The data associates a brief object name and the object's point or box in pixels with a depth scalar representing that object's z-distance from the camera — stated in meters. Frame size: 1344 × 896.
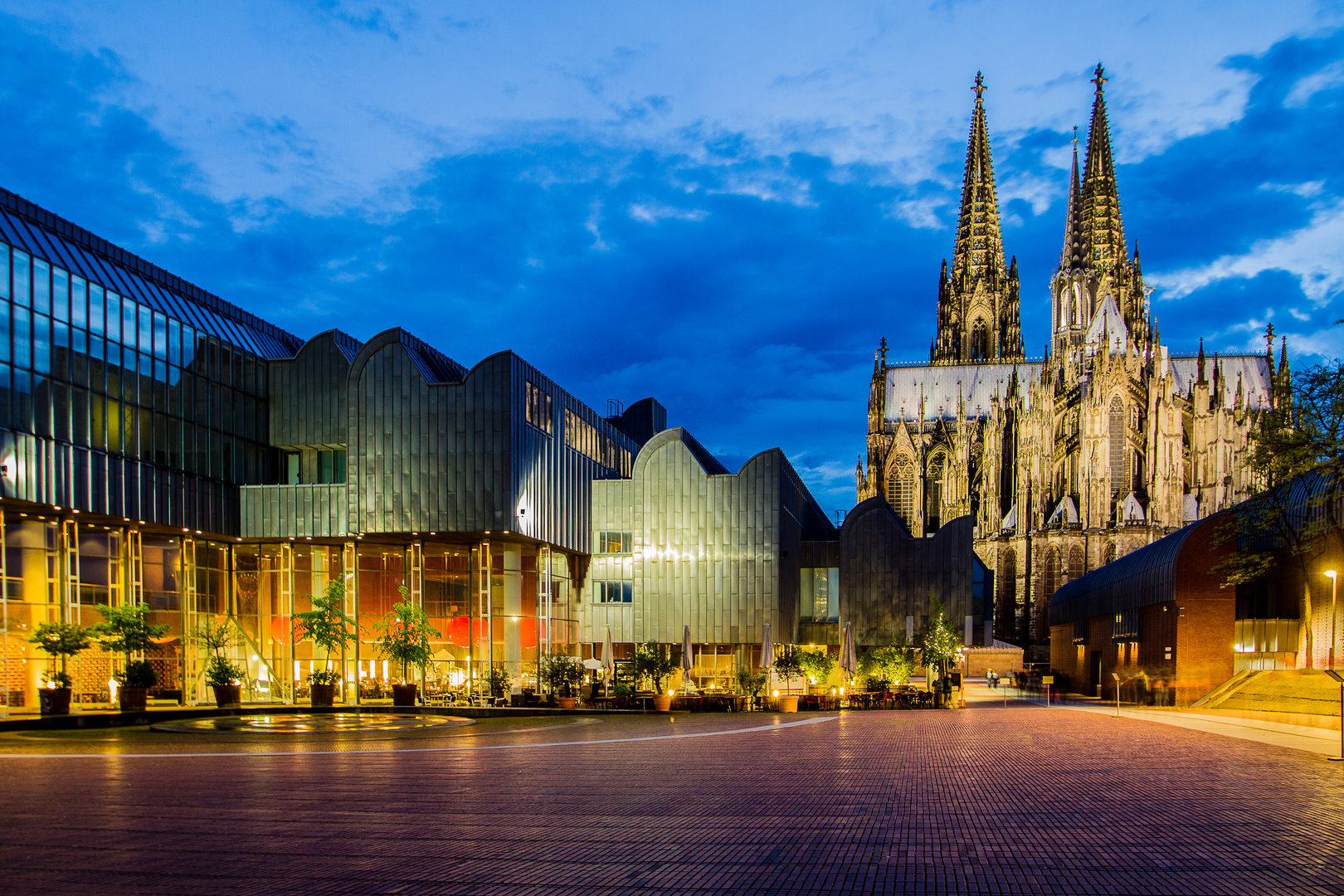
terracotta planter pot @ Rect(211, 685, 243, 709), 31.44
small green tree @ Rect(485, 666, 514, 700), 34.84
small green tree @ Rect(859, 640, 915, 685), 41.25
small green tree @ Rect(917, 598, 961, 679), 40.50
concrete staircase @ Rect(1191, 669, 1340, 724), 30.19
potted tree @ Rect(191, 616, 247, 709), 31.45
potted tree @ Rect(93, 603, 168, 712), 28.25
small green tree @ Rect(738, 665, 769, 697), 35.31
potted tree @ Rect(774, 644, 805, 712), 36.88
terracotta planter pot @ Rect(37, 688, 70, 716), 27.20
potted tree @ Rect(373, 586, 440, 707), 32.69
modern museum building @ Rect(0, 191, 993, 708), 31.62
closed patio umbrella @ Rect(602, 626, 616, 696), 43.61
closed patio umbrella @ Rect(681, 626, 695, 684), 36.94
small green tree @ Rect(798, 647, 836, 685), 38.69
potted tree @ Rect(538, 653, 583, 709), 33.19
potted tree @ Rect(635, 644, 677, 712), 35.50
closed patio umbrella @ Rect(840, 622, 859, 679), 36.19
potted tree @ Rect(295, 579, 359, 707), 31.62
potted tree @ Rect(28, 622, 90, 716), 28.84
